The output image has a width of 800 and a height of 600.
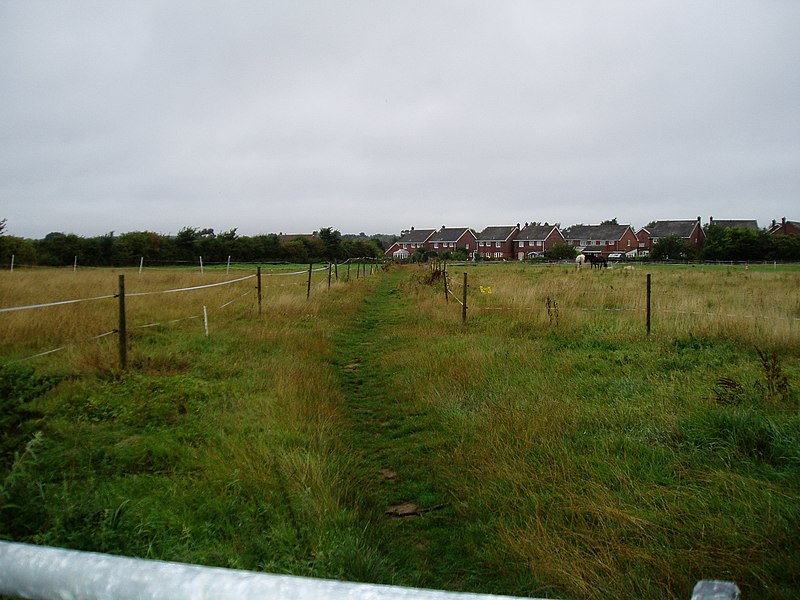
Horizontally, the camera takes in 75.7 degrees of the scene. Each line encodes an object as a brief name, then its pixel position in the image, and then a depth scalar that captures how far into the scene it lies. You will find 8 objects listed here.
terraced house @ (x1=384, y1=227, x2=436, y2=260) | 108.31
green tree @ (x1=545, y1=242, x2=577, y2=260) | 79.62
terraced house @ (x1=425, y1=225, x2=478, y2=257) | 101.57
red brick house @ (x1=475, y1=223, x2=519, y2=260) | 97.81
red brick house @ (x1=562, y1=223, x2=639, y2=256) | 92.62
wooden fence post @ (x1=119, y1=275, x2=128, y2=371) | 7.37
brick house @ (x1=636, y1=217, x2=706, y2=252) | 91.12
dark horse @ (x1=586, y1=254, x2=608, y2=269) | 47.27
